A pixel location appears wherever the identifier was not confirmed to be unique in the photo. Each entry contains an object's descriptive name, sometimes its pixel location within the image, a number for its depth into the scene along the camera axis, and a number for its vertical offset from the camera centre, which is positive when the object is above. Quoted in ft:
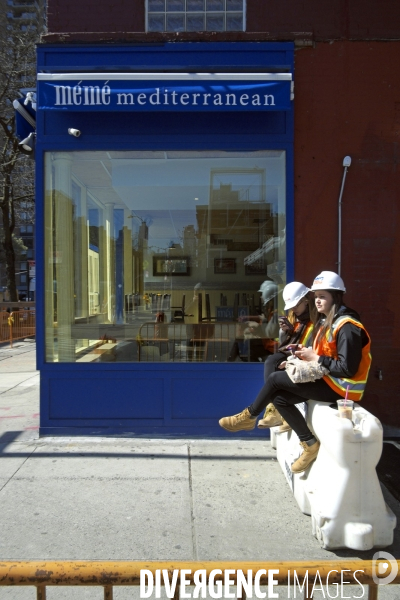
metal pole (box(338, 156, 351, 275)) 17.57 +2.30
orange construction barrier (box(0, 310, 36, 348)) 50.08 -4.18
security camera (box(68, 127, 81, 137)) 17.46 +5.48
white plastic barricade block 10.65 -4.57
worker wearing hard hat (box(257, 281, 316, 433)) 14.76 -1.32
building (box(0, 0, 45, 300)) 65.51 +22.04
